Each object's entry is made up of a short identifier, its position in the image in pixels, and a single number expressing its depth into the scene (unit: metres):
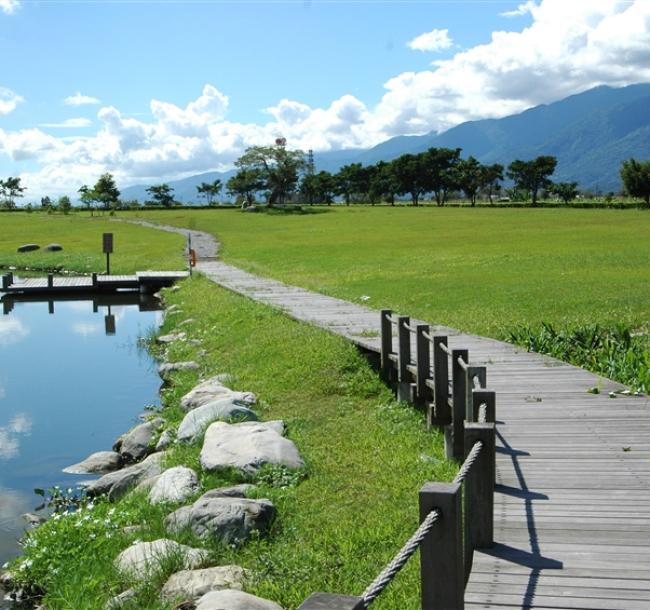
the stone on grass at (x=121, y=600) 7.11
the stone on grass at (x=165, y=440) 12.62
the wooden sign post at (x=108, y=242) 40.59
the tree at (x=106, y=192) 126.62
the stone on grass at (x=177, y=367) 18.44
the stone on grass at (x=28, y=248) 58.47
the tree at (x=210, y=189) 164.07
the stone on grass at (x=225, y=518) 7.93
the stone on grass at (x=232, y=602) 5.97
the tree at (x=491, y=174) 133.38
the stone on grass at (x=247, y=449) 9.99
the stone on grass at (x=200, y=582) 6.89
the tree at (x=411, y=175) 132.88
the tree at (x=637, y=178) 96.38
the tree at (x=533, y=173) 129.25
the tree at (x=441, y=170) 131.62
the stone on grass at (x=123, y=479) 11.11
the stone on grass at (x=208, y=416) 12.12
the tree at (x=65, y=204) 118.25
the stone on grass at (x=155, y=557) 7.52
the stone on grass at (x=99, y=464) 12.90
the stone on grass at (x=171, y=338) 22.94
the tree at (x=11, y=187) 144.12
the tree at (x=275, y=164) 110.56
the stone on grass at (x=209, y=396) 13.85
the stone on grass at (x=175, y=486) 9.45
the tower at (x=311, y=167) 116.50
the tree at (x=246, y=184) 120.54
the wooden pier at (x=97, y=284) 38.22
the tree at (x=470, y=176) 130.25
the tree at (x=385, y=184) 136.50
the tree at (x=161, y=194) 137.59
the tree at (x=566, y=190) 124.34
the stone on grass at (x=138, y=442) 13.24
